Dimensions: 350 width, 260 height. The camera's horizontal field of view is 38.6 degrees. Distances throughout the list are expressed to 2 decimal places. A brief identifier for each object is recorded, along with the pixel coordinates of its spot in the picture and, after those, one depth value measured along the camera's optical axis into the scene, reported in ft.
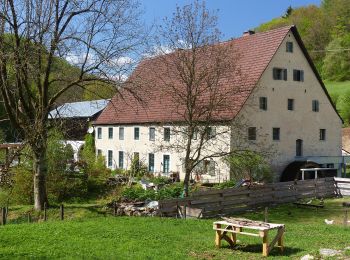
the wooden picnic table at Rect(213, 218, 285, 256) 37.81
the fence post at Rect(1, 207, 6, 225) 59.05
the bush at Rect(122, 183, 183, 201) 77.10
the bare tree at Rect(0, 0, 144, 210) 65.51
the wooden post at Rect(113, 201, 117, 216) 69.73
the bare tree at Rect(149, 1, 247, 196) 73.97
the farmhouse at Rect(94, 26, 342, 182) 103.24
